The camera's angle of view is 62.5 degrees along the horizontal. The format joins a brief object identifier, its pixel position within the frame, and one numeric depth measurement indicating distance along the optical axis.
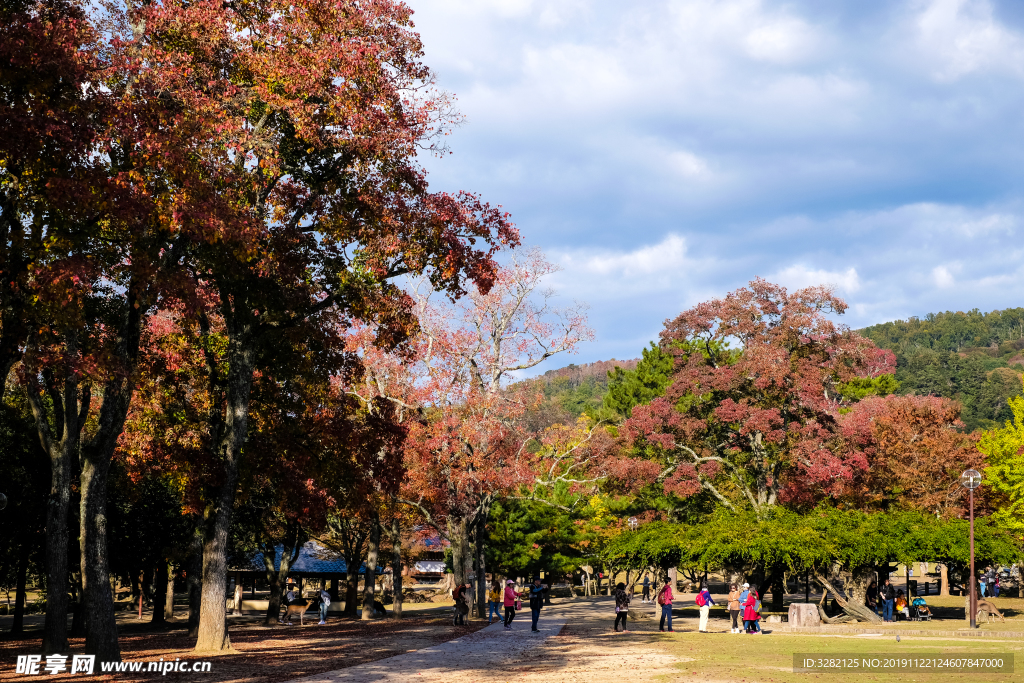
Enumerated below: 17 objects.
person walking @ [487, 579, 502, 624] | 33.06
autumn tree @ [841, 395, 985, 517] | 43.03
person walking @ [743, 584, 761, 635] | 26.00
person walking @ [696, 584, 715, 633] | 27.05
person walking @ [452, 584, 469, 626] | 31.53
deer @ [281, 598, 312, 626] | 37.03
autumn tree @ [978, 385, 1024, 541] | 41.84
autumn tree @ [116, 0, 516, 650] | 16.64
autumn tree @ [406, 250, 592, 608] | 33.38
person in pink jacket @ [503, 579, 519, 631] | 28.03
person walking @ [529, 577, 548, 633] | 26.77
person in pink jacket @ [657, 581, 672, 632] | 27.14
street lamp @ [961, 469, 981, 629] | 27.90
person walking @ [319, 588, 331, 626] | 35.75
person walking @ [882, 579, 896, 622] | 31.95
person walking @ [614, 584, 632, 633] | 27.30
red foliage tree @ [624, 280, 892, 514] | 34.88
